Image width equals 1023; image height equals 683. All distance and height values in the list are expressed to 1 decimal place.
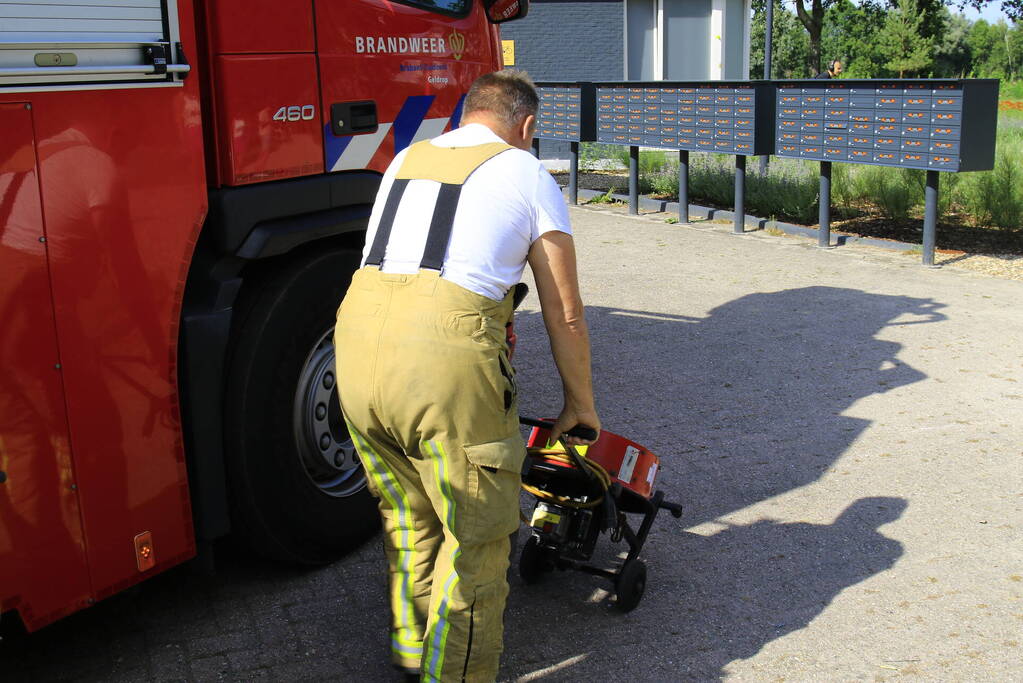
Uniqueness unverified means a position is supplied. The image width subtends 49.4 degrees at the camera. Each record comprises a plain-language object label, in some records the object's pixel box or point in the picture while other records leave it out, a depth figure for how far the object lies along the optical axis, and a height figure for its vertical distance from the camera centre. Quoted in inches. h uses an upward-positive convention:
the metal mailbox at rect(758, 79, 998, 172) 346.3 -11.8
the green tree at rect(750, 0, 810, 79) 1904.7 +68.3
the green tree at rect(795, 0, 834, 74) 900.6 +51.6
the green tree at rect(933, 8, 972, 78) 1921.8 +60.1
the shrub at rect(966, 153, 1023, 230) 414.6 -42.1
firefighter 117.1 -27.2
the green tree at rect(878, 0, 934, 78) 1379.2 +54.7
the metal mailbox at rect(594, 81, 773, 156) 423.5 -9.6
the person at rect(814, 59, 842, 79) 583.0 +10.4
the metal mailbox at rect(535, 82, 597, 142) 509.6 -9.0
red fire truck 114.0 -18.4
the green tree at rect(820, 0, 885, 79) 1540.4 +81.0
